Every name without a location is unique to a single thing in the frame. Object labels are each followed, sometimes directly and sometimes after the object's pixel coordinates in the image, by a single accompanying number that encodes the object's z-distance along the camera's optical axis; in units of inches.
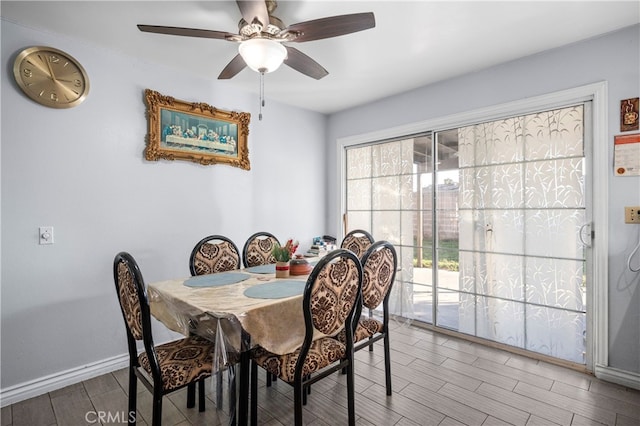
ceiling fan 61.9
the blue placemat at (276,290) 68.1
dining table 59.8
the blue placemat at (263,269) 91.4
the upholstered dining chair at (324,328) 59.0
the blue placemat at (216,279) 77.6
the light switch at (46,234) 84.9
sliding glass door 96.3
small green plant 84.6
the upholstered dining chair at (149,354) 55.4
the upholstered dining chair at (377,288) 76.3
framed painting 104.0
